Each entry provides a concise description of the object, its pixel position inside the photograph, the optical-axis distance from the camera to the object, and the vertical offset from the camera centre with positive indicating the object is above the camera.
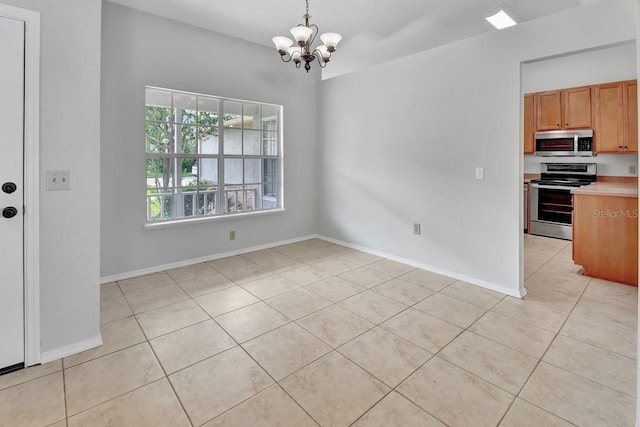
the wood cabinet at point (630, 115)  4.35 +1.43
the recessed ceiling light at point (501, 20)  3.28 +2.15
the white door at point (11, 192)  1.80 +0.15
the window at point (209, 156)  3.71 +0.81
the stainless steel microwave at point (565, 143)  4.77 +1.18
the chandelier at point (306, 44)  2.62 +1.55
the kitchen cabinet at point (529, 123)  5.30 +1.62
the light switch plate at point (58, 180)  1.94 +0.23
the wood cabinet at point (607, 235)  3.28 -0.20
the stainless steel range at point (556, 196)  4.95 +0.34
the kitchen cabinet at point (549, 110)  5.03 +1.75
